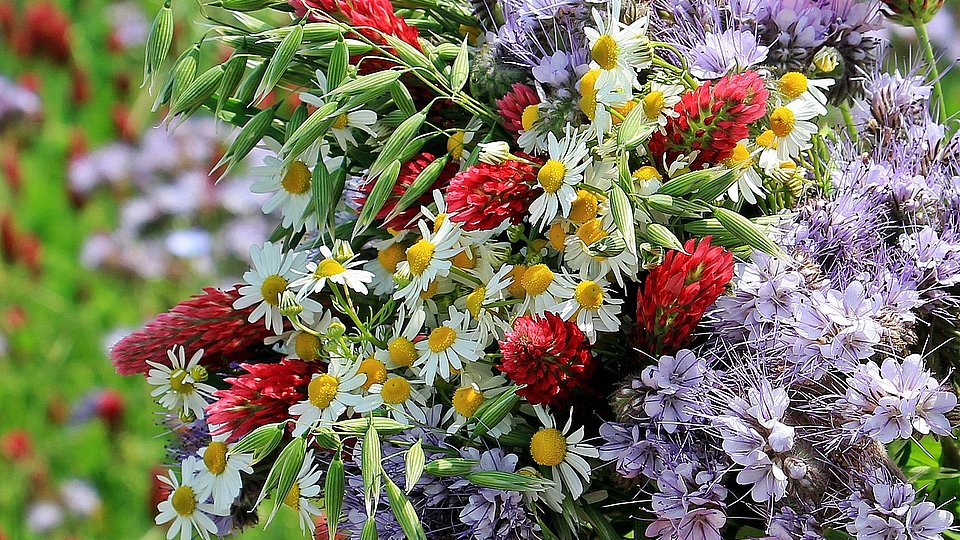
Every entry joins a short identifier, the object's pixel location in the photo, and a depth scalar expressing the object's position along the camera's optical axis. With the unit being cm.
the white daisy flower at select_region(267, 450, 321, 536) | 81
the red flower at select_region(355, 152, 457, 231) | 82
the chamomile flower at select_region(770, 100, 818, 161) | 80
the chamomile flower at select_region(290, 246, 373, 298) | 81
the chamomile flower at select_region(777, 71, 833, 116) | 81
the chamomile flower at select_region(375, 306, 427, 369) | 81
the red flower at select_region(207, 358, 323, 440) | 82
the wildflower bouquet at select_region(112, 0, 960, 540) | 78
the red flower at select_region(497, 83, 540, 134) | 81
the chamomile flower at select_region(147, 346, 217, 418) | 86
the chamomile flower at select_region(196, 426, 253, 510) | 83
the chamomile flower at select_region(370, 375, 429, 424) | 81
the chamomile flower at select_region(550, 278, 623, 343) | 79
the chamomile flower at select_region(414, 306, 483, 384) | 80
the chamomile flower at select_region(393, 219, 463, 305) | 80
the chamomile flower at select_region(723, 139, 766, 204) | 80
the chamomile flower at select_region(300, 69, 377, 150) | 82
